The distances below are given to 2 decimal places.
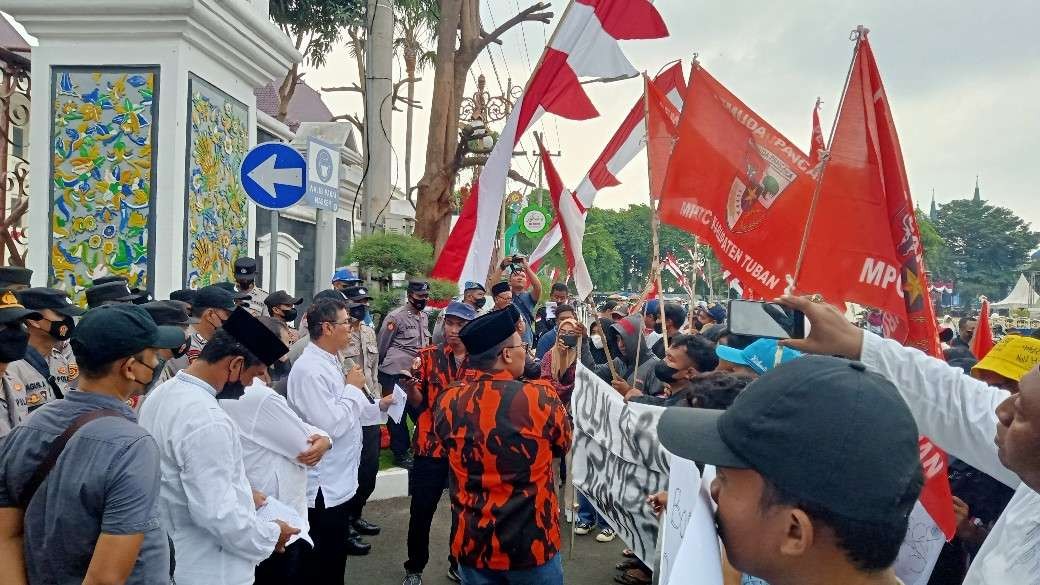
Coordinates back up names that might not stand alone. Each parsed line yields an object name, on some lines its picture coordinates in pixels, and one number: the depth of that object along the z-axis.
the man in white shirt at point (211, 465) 3.03
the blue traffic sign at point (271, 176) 6.00
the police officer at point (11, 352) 3.17
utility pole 12.46
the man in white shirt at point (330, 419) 4.76
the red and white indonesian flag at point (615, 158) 7.30
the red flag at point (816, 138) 6.53
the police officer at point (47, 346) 3.78
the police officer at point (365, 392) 6.20
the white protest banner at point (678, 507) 2.46
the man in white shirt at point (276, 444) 3.84
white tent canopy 47.30
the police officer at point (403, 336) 7.70
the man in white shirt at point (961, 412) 2.09
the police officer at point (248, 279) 7.27
